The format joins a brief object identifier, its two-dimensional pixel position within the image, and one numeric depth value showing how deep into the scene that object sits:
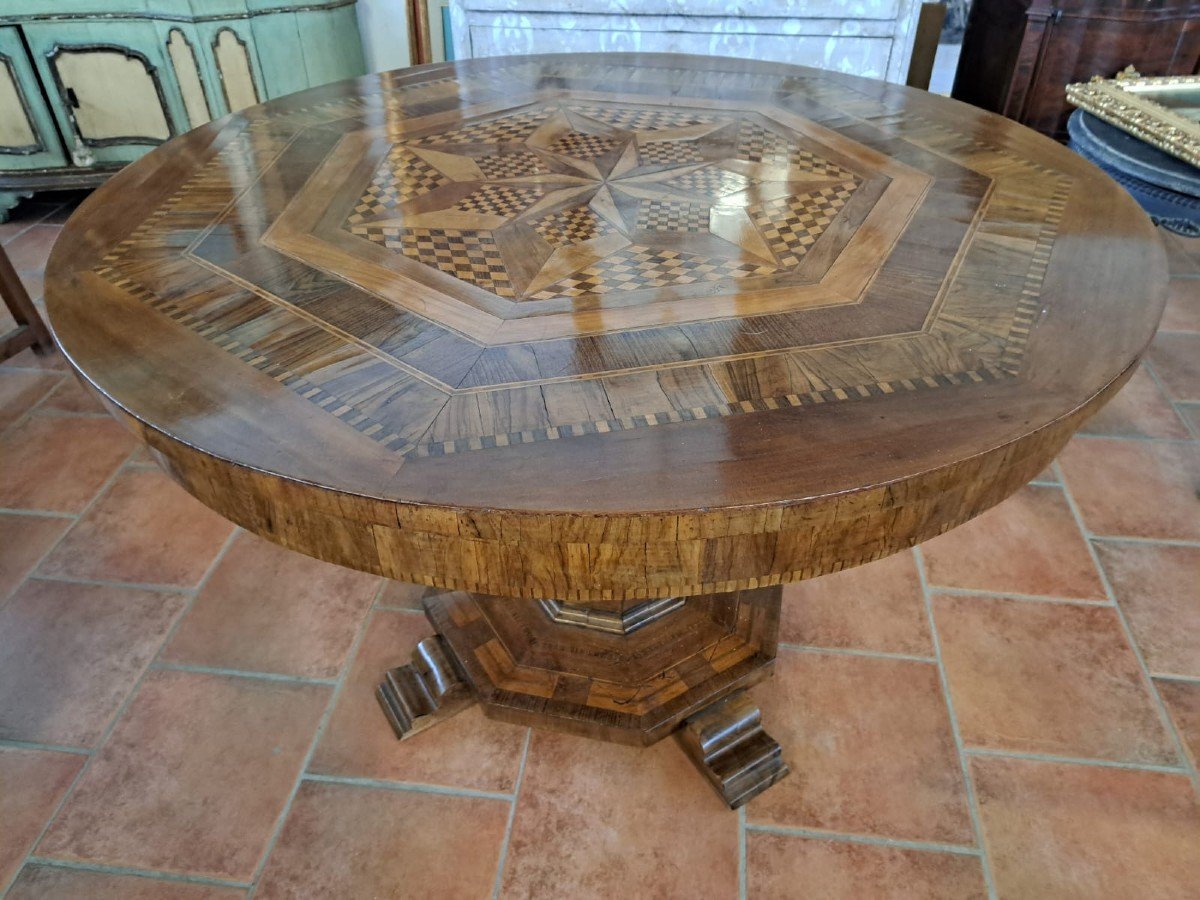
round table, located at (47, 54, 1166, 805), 0.72
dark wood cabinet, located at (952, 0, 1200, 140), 2.62
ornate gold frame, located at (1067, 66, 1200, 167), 1.52
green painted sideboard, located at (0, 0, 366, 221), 2.65
